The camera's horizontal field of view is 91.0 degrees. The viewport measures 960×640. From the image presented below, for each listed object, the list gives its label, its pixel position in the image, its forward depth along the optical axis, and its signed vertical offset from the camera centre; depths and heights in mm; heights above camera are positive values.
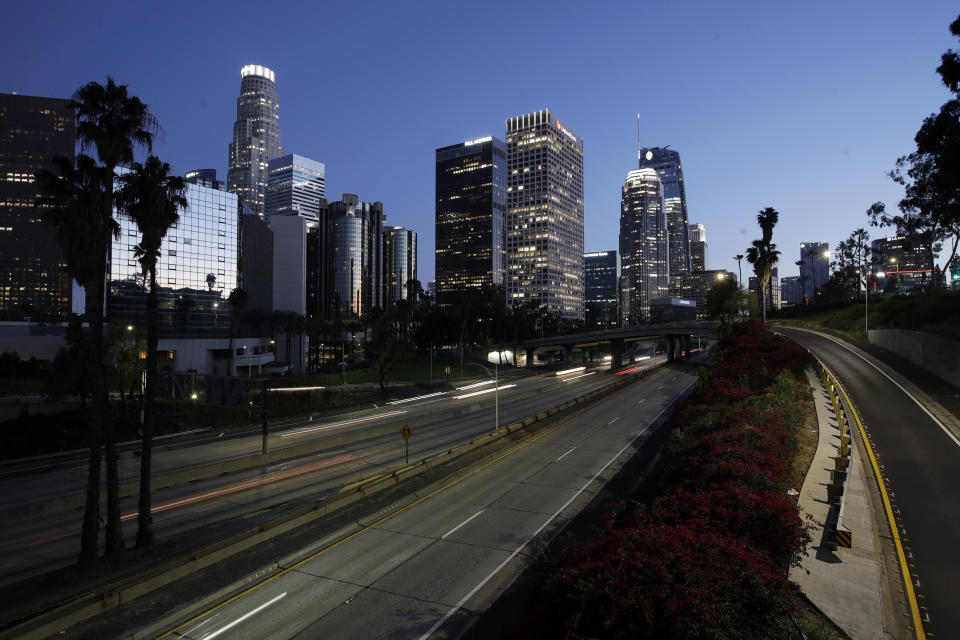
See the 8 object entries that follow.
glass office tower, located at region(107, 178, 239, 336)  82688 +9285
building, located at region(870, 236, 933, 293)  96506 +14821
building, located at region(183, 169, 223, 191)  93000 +28201
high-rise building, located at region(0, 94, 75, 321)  186625 +48641
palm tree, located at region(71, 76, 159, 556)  16453 +7019
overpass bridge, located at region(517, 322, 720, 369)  95000 -3337
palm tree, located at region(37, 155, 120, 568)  16266 +3551
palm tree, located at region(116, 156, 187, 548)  17188 +4165
